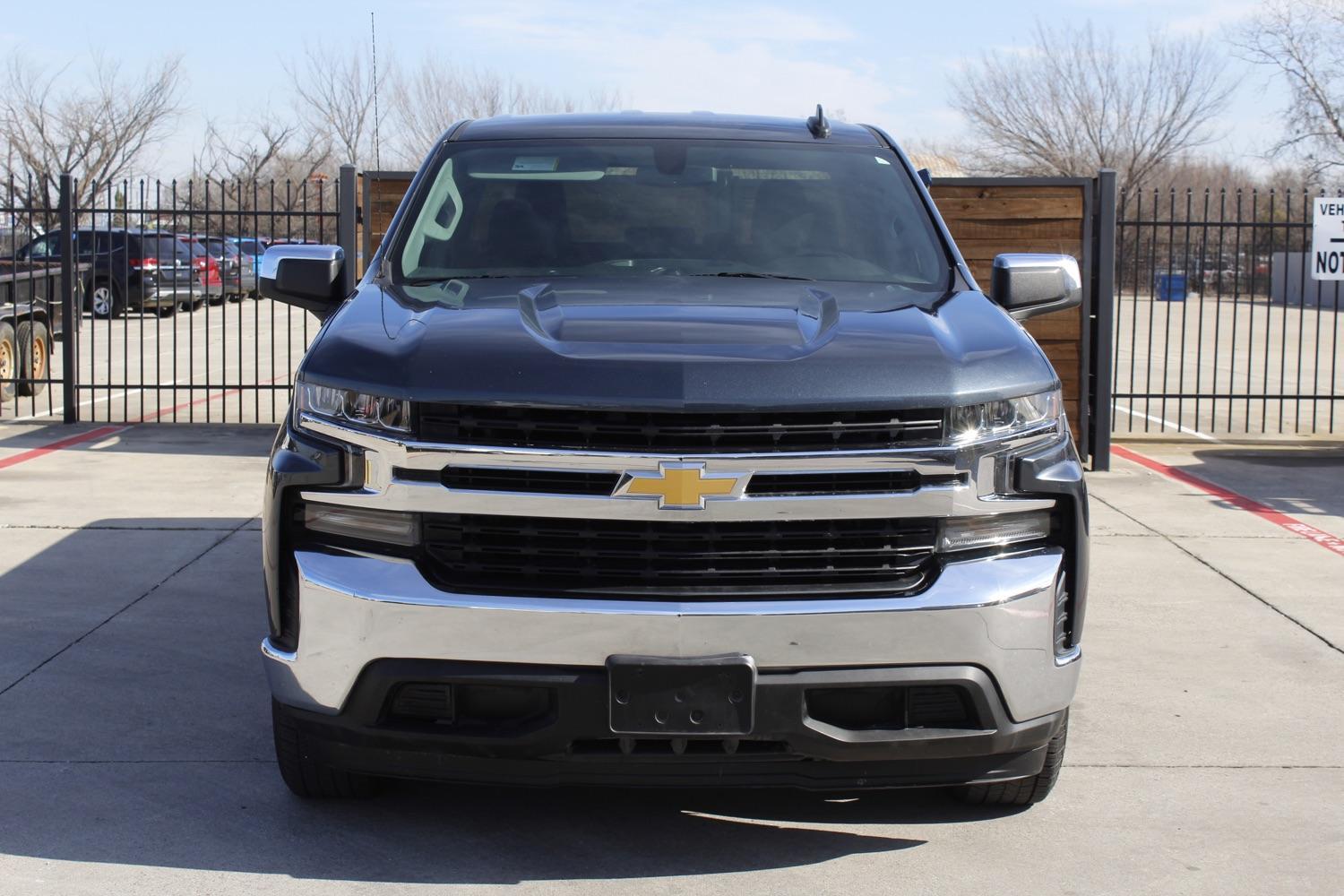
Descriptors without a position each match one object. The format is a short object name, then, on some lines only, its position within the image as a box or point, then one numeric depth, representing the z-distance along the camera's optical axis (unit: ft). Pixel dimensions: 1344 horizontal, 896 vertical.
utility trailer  44.86
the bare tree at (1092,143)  175.73
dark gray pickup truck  11.46
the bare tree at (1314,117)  142.82
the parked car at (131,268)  84.58
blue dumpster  152.94
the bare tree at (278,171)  158.61
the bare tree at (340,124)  121.80
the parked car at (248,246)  116.77
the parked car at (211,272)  93.45
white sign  41.68
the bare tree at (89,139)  136.98
